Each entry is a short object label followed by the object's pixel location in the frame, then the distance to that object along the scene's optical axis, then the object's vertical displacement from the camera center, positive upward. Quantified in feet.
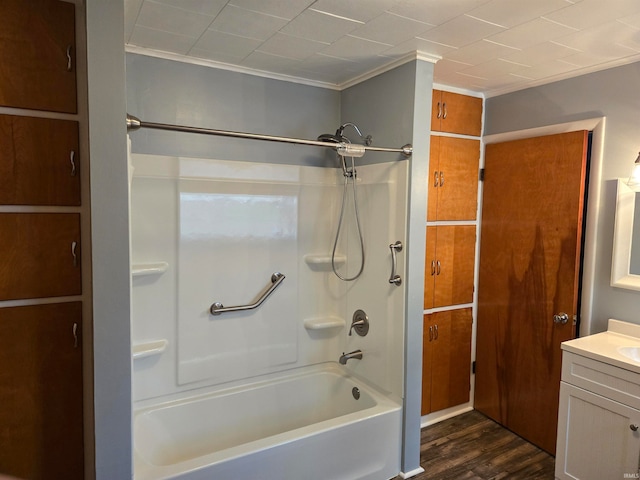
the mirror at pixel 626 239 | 7.61 -0.38
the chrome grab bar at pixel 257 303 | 8.26 -1.86
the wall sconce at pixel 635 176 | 7.25 +0.72
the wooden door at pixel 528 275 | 8.39 -1.27
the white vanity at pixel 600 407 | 6.43 -3.03
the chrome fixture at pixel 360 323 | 8.90 -2.35
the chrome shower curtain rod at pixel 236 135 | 5.26 +1.07
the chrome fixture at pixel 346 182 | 8.04 +0.63
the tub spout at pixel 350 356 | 9.03 -3.06
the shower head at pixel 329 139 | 7.99 +1.37
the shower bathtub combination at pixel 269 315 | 7.48 -2.11
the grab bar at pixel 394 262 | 7.92 -0.92
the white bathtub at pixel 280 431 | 6.47 -3.94
